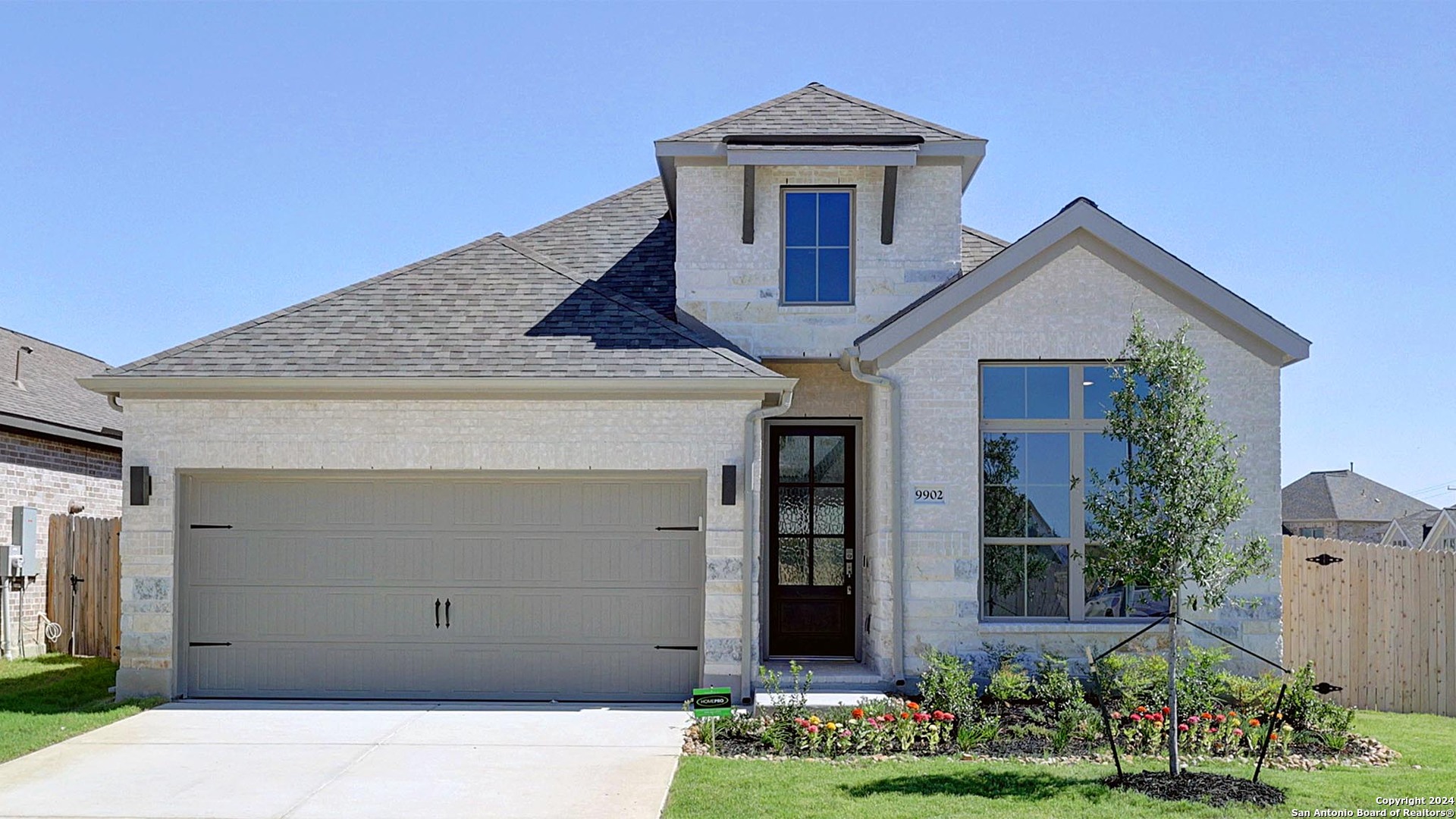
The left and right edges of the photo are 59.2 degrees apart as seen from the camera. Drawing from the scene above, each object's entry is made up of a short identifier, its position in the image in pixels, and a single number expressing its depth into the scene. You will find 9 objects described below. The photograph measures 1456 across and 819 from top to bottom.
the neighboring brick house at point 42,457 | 15.87
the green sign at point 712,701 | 10.60
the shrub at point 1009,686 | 10.92
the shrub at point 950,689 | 10.52
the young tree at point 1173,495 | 8.62
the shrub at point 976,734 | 9.80
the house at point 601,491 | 11.94
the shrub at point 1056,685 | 10.68
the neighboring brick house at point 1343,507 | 47.47
